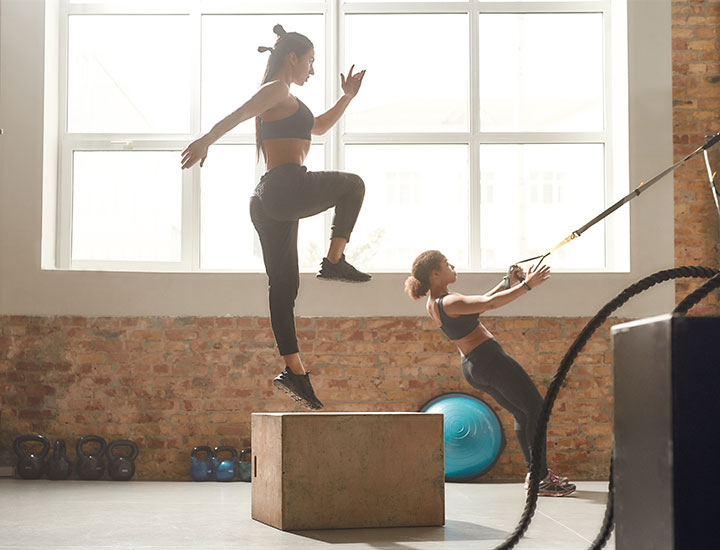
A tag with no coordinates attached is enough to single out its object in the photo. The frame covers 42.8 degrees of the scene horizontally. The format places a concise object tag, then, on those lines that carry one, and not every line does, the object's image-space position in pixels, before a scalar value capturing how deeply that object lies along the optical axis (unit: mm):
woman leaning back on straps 5316
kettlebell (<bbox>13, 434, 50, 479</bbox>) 6352
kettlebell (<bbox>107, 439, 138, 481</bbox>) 6379
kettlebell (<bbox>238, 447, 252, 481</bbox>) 6441
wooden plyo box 4062
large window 7027
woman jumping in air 3855
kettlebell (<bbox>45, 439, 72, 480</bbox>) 6375
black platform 1578
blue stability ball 6207
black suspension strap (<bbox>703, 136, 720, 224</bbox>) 6681
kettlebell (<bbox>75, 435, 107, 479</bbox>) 6391
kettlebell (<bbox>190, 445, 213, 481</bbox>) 6449
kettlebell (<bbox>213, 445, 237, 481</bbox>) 6391
